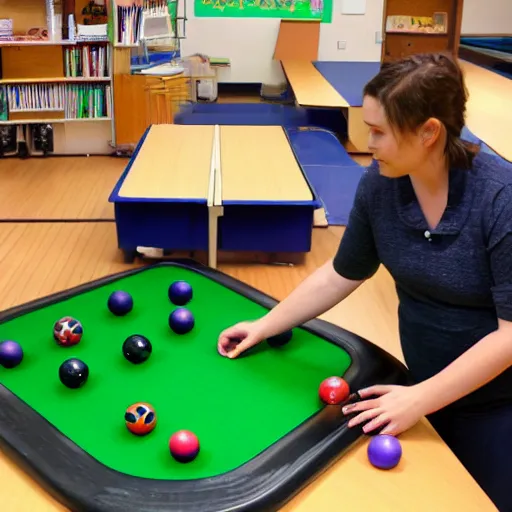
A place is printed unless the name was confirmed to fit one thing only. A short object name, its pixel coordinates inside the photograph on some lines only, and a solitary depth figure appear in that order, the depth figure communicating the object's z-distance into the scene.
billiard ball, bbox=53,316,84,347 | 1.36
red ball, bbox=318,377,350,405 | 1.16
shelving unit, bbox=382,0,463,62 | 6.54
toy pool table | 0.97
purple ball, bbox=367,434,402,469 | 1.02
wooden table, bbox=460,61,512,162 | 3.20
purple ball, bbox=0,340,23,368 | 1.27
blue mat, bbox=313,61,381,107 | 5.23
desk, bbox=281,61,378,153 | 4.73
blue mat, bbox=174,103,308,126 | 5.78
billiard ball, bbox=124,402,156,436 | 1.08
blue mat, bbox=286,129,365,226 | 3.85
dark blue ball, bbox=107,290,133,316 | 1.49
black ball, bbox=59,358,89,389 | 1.20
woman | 1.05
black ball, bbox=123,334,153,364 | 1.29
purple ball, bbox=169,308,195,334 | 1.41
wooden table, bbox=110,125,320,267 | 2.88
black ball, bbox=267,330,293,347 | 1.36
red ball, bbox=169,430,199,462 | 1.02
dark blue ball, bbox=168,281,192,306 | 1.54
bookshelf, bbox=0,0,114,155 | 4.87
